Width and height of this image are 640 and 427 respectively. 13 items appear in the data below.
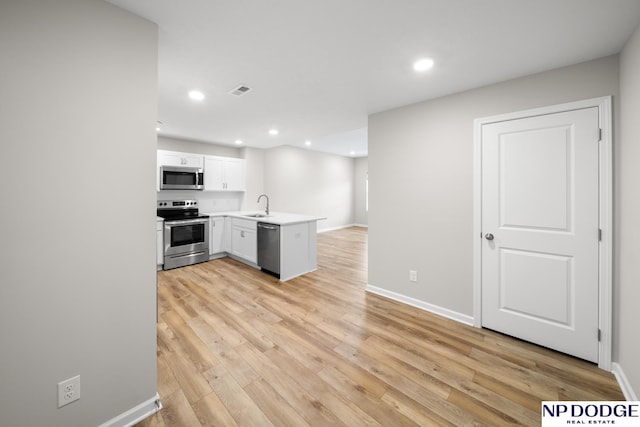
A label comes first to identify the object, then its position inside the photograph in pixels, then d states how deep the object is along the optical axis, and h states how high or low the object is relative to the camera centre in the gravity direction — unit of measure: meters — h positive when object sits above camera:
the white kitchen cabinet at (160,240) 4.22 -0.47
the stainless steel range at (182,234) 4.31 -0.38
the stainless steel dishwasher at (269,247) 3.87 -0.55
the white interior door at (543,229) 2.00 -0.14
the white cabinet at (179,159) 4.51 +1.05
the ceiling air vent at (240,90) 2.61 +1.35
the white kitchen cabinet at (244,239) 4.37 -0.48
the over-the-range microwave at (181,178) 4.49 +0.68
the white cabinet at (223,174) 5.19 +0.88
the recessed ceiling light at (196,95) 2.74 +1.36
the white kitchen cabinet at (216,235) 4.93 -0.44
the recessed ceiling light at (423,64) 2.03 +1.27
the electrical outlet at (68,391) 1.27 -0.93
